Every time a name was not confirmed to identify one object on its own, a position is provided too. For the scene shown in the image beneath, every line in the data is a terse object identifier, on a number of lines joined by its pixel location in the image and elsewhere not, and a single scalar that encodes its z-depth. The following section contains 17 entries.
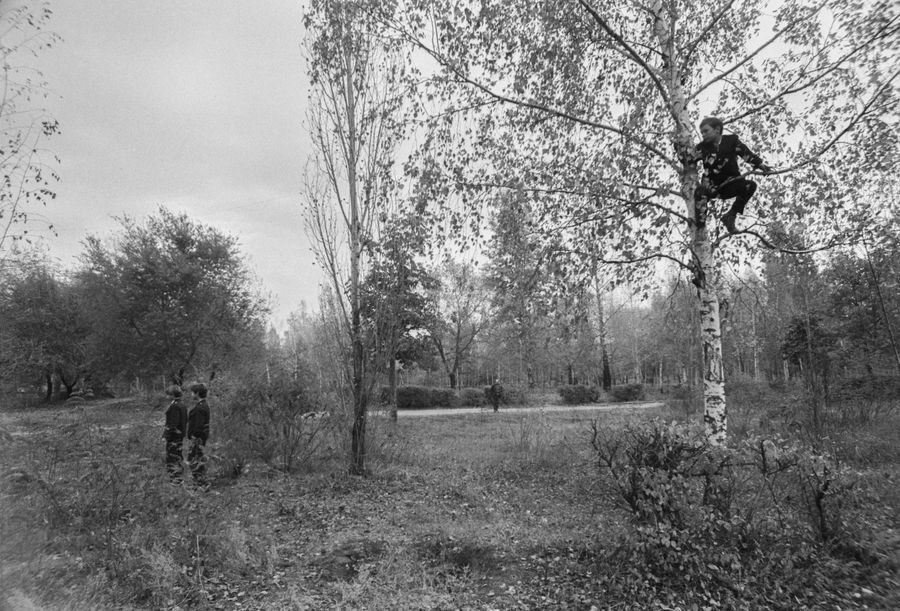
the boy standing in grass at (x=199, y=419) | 6.56
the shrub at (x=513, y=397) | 22.47
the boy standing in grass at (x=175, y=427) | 5.88
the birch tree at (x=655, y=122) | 4.96
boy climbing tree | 4.30
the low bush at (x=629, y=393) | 23.95
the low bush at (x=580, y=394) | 23.59
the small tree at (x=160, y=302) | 18.12
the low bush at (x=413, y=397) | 21.81
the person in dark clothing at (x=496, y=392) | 19.28
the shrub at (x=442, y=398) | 22.38
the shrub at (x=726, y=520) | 3.54
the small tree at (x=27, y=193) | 2.92
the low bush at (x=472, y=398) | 22.62
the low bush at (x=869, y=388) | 10.35
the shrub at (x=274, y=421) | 7.59
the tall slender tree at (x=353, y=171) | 7.62
